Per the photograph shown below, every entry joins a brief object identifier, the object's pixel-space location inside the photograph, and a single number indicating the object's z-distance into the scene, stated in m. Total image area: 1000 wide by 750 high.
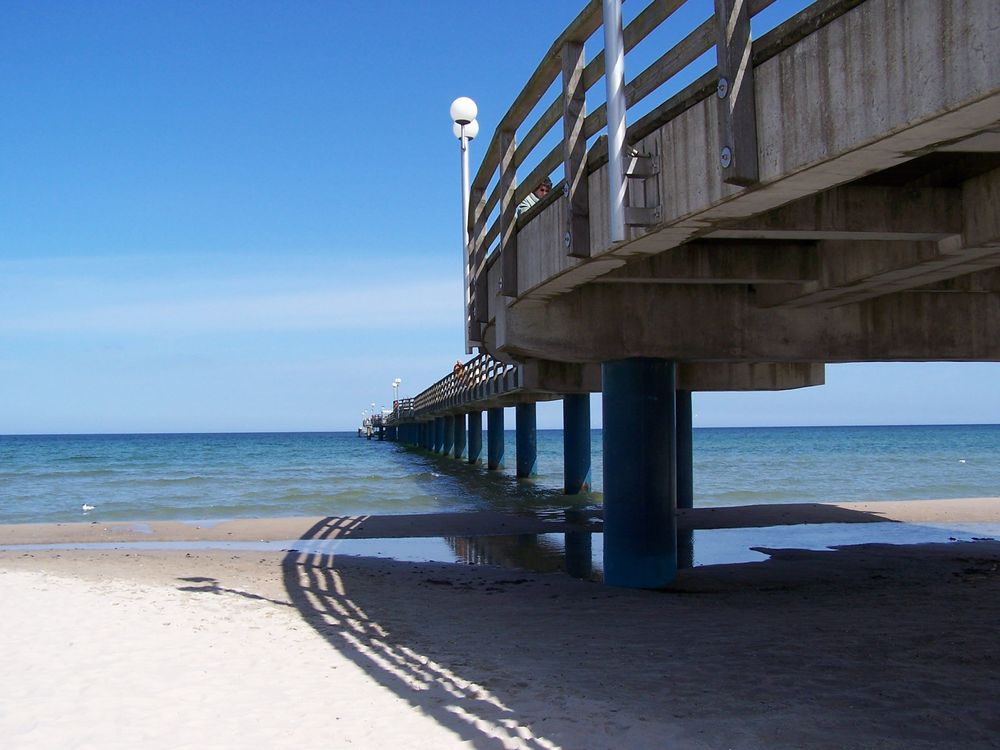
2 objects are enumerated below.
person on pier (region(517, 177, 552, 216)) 8.80
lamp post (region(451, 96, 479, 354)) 12.27
